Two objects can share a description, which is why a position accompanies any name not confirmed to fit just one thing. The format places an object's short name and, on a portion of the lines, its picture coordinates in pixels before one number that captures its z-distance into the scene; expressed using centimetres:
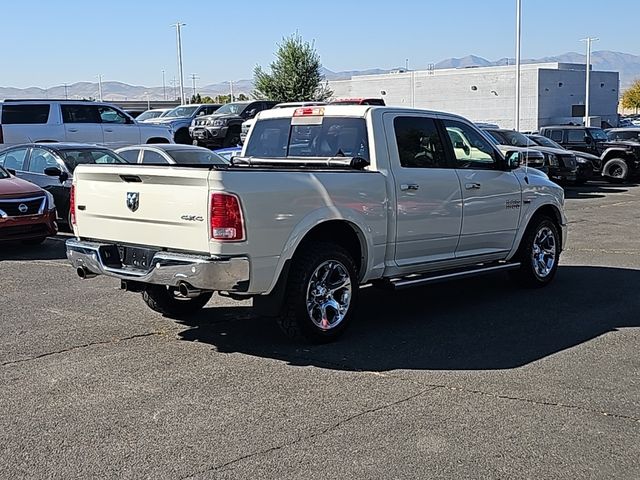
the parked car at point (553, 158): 2348
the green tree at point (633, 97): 10264
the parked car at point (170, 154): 1470
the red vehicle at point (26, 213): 1208
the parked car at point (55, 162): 1420
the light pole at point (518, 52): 3981
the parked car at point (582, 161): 2430
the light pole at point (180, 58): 6800
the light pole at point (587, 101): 5812
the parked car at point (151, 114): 3593
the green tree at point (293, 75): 5247
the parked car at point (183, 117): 3183
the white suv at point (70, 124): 2017
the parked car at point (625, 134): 2740
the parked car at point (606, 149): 2622
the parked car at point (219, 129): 2911
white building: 6381
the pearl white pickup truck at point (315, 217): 643
